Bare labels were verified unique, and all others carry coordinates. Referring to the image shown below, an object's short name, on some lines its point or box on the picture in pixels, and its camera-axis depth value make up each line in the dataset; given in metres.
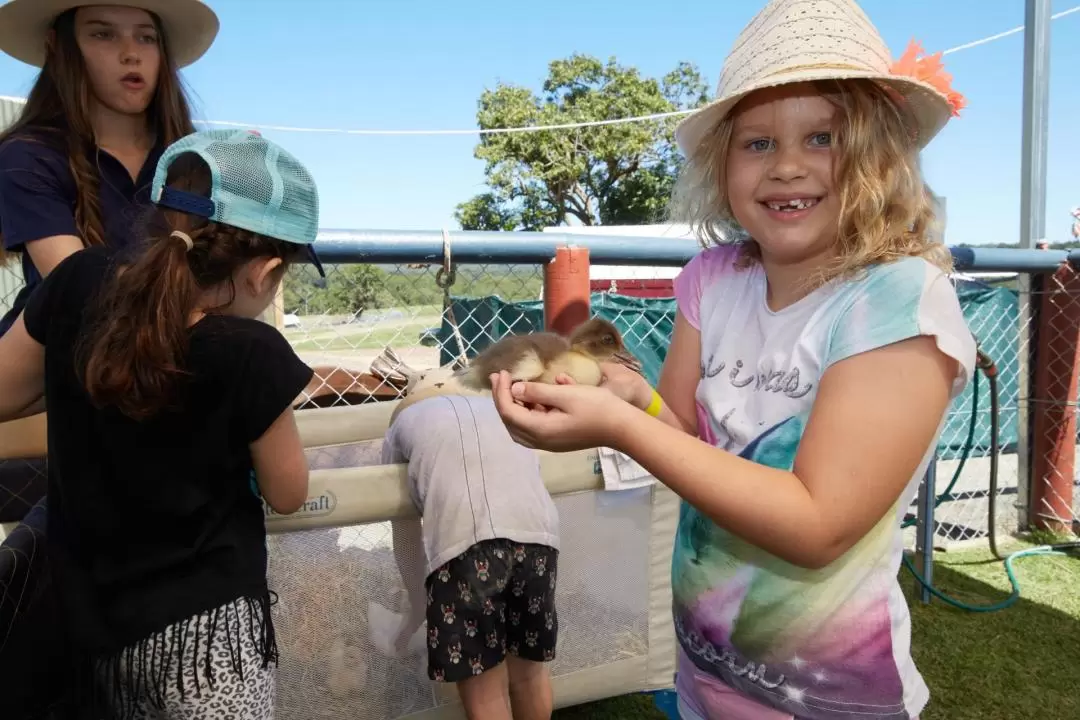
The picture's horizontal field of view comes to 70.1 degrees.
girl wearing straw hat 1.00
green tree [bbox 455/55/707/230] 25.69
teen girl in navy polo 1.92
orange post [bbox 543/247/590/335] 2.68
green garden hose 3.28
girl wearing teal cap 1.41
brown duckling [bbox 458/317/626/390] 1.62
